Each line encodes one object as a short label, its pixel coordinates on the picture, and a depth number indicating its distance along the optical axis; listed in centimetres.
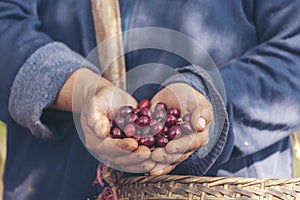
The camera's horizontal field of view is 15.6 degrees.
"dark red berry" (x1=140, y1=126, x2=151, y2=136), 148
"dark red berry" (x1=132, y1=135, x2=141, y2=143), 148
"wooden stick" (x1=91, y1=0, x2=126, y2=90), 165
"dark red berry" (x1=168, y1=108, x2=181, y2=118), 152
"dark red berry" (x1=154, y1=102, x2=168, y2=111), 153
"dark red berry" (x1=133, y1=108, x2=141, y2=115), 151
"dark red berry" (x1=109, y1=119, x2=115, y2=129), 149
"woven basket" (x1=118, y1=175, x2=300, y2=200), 148
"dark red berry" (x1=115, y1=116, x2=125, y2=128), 149
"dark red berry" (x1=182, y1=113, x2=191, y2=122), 150
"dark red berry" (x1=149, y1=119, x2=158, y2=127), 151
